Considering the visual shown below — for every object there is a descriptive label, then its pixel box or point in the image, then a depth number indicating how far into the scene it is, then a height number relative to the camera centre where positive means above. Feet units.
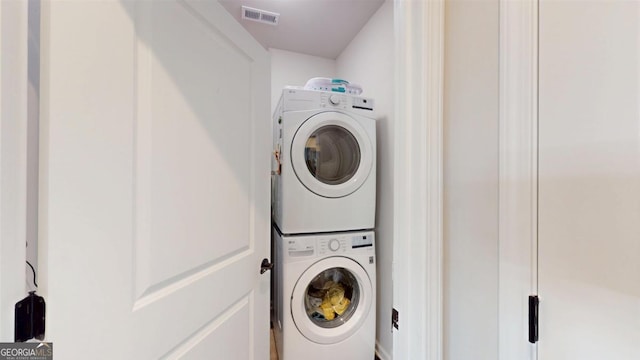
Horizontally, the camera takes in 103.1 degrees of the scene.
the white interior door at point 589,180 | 1.22 +0.01
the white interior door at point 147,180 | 1.60 +0.00
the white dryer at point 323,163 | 5.07 +0.39
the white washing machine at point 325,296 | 4.93 -2.50
